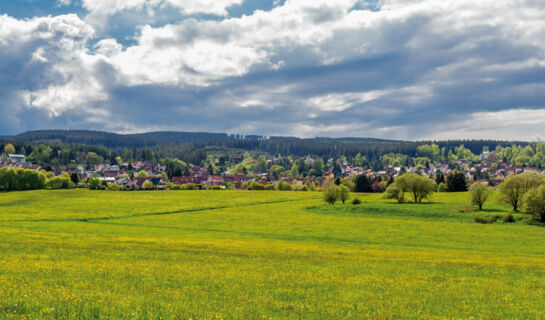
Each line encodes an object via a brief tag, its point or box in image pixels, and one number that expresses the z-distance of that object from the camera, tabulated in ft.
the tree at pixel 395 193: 348.18
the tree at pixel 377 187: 559.79
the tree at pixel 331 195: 349.82
